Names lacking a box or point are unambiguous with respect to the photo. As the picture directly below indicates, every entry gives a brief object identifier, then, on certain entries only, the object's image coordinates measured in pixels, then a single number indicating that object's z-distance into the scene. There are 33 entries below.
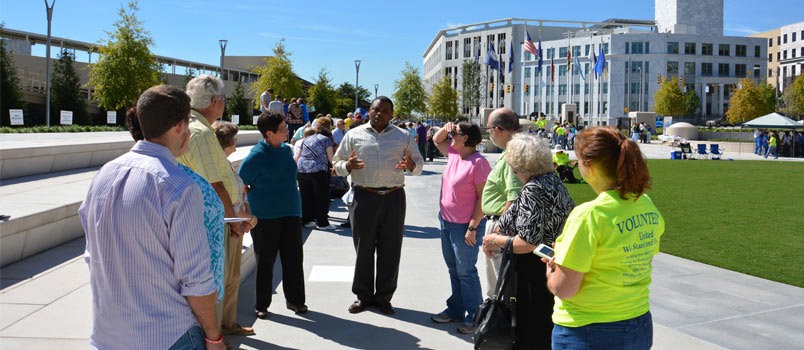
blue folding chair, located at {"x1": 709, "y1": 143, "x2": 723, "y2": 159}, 34.09
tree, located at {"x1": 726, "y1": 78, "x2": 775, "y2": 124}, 73.12
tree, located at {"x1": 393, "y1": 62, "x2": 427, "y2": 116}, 81.56
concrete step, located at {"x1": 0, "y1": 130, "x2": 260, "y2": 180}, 9.77
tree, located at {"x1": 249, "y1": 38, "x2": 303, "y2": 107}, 42.34
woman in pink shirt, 5.07
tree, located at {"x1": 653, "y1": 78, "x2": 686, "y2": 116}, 83.81
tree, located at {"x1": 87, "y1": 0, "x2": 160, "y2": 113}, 34.03
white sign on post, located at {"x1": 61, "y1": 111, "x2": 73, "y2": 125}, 26.10
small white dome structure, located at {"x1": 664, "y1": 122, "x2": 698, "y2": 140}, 54.38
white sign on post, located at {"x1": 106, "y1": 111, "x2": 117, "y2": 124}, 30.98
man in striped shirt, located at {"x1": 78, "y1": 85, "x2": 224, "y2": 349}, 2.10
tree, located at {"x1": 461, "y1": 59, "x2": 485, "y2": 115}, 96.38
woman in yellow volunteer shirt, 2.53
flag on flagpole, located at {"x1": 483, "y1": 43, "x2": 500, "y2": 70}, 58.03
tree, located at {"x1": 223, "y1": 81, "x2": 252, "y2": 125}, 56.55
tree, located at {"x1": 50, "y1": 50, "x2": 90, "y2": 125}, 41.16
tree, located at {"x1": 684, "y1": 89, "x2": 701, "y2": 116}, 96.22
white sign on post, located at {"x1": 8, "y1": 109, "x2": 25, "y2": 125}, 23.58
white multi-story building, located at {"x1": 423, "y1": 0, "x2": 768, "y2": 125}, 99.56
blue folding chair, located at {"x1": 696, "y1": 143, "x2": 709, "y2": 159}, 33.59
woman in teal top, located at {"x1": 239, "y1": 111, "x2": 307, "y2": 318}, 5.39
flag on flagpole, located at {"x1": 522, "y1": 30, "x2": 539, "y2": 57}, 56.21
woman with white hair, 3.36
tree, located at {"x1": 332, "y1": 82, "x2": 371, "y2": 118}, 71.69
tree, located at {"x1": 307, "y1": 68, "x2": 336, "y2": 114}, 58.81
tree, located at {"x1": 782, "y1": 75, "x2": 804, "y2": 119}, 76.94
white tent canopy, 38.41
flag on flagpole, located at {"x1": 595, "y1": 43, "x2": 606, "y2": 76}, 63.25
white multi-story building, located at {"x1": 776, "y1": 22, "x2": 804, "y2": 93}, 118.69
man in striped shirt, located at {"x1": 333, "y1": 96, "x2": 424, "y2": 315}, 5.70
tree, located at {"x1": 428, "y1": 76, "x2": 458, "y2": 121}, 86.50
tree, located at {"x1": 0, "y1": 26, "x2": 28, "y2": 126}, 33.92
